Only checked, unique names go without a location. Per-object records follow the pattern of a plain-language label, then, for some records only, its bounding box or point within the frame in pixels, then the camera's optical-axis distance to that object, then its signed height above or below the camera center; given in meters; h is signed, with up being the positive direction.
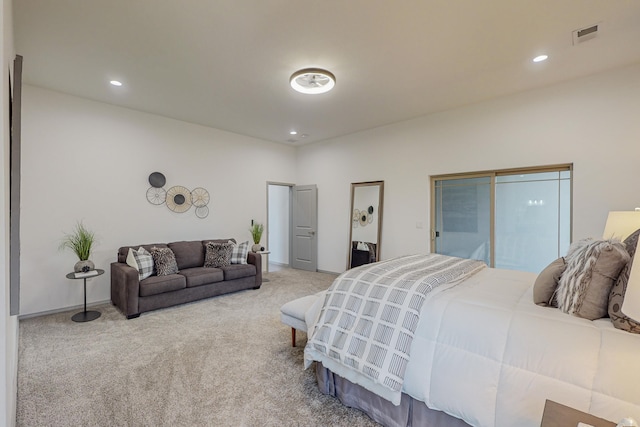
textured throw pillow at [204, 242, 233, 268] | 4.64 -0.68
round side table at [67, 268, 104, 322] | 3.45 -1.30
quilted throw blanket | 1.67 -0.68
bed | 1.20 -0.73
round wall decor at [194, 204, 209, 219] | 5.23 +0.05
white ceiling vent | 2.55 +1.67
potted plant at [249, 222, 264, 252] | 5.49 -0.41
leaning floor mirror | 5.43 -0.17
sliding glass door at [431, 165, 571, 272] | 3.82 -0.03
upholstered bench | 2.52 -0.90
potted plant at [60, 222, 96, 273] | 3.55 -0.41
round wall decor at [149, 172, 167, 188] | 4.65 +0.56
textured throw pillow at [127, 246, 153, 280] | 3.78 -0.65
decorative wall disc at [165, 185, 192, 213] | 4.87 +0.26
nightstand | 0.97 -0.72
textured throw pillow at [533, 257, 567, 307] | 1.65 -0.43
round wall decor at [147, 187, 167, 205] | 4.66 +0.30
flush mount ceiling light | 3.19 +1.56
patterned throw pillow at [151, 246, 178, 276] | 4.01 -0.68
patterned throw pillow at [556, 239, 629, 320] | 1.38 -0.33
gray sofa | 3.60 -0.96
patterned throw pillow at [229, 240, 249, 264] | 4.85 -0.69
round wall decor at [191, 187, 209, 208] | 5.16 +0.30
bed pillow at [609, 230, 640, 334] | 1.25 -0.43
